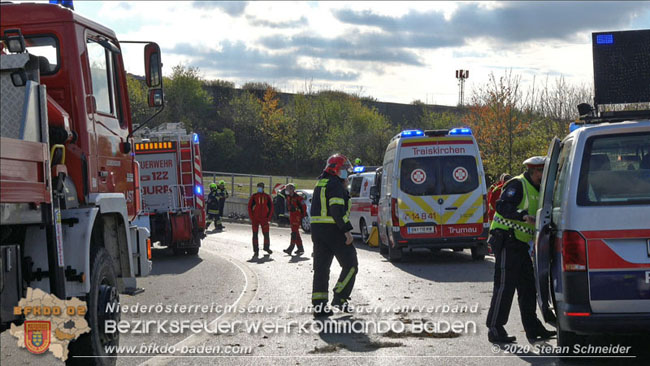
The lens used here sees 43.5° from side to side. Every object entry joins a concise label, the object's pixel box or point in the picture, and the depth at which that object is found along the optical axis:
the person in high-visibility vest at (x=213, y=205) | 30.38
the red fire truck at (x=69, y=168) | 5.46
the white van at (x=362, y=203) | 20.94
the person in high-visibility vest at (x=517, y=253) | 7.99
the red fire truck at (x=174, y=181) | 19.31
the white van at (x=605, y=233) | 6.14
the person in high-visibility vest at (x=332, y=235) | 10.08
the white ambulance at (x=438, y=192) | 15.89
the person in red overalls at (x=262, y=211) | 19.59
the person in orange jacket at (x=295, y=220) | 19.64
